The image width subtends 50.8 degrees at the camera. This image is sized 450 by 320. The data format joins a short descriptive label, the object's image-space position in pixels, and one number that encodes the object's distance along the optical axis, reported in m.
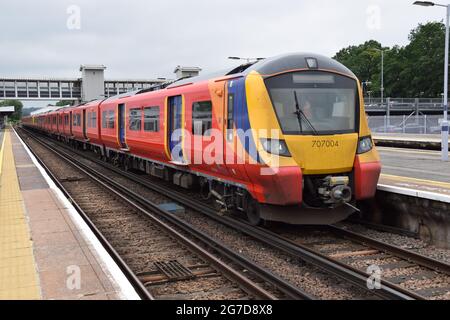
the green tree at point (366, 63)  103.97
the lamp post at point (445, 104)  14.96
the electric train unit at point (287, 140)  7.48
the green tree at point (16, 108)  167.75
